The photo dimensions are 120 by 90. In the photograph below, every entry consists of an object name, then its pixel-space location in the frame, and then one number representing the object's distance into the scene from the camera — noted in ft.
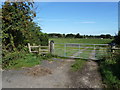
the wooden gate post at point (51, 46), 19.82
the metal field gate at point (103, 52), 16.90
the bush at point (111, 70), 8.54
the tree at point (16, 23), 13.74
